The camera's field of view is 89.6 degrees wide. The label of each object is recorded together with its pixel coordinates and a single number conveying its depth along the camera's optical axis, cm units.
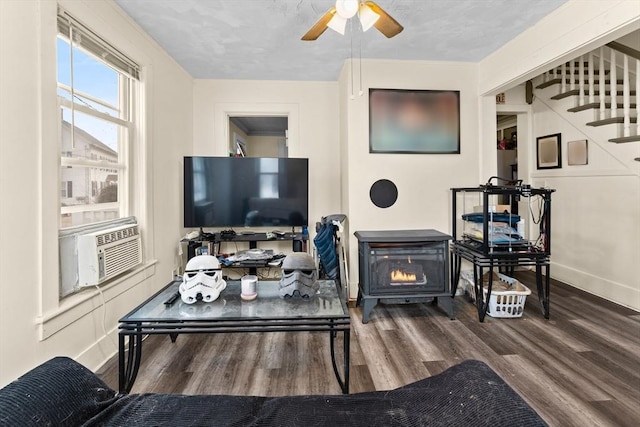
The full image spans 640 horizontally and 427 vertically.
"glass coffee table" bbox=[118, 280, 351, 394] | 171
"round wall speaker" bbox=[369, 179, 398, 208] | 349
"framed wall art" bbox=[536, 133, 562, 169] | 399
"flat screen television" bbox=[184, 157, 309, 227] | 346
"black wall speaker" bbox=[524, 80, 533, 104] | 425
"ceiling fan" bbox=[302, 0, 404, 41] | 187
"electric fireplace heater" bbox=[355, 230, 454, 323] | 296
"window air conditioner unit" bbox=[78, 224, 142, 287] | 204
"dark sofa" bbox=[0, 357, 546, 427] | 82
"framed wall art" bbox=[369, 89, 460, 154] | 346
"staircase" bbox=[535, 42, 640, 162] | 311
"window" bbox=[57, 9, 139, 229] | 203
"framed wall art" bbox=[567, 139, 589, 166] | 362
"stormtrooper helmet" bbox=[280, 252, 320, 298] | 202
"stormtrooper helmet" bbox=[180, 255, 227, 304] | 195
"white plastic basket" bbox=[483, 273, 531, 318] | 291
